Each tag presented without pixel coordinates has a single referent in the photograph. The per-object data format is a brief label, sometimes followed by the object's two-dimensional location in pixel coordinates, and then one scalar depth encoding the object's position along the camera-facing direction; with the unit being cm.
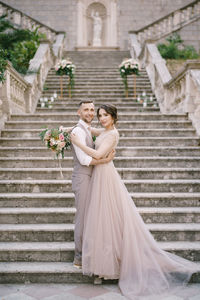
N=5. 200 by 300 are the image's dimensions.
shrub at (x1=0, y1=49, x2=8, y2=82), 628
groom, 384
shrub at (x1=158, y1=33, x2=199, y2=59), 1464
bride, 367
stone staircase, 423
